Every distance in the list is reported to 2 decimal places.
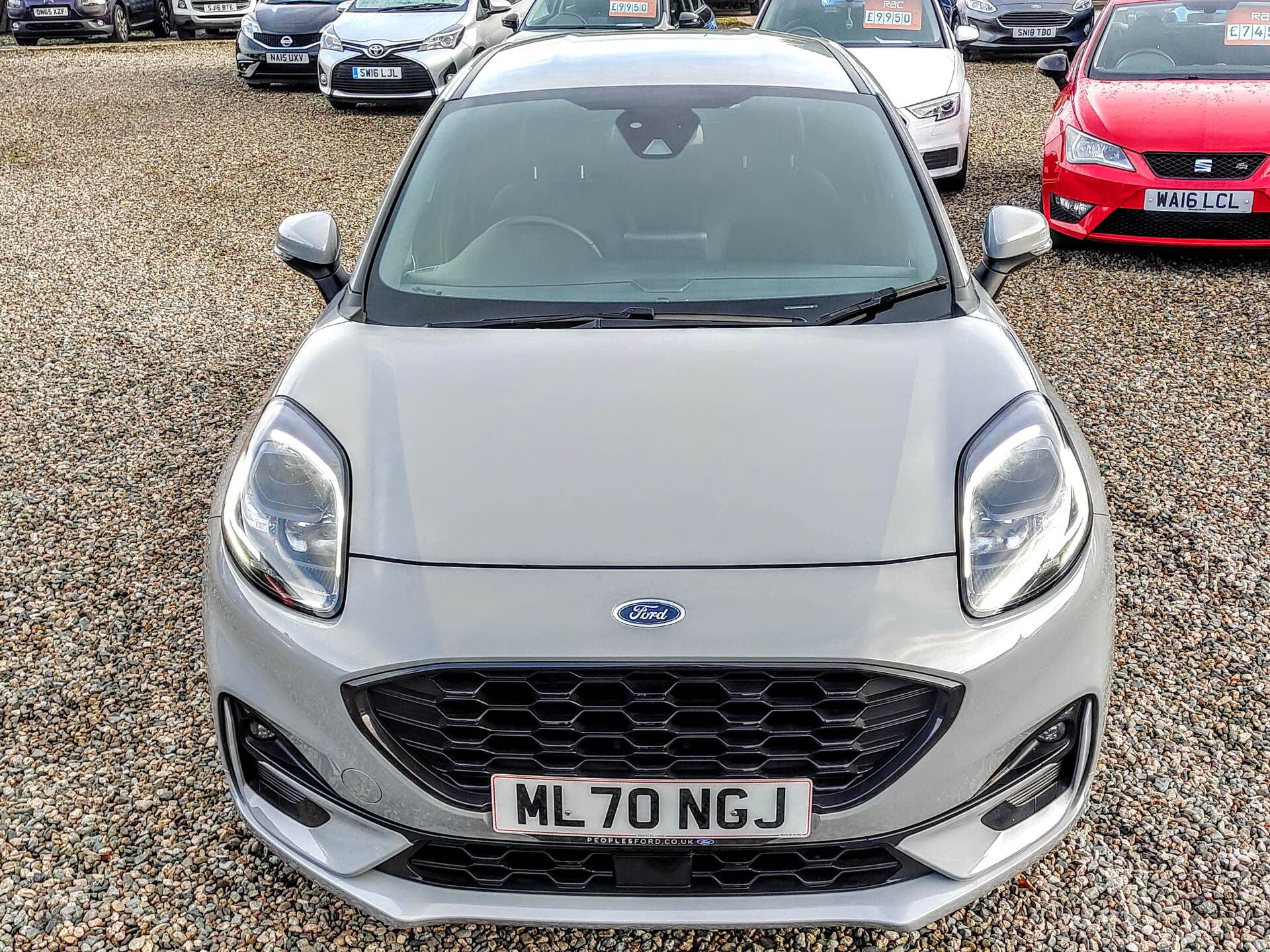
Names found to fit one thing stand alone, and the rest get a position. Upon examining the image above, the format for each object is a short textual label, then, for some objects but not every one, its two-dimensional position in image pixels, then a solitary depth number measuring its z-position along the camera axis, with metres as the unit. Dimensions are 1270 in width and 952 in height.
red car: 6.72
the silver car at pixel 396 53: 12.05
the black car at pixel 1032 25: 16.00
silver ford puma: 1.97
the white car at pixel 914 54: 8.21
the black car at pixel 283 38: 13.88
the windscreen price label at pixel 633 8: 10.36
